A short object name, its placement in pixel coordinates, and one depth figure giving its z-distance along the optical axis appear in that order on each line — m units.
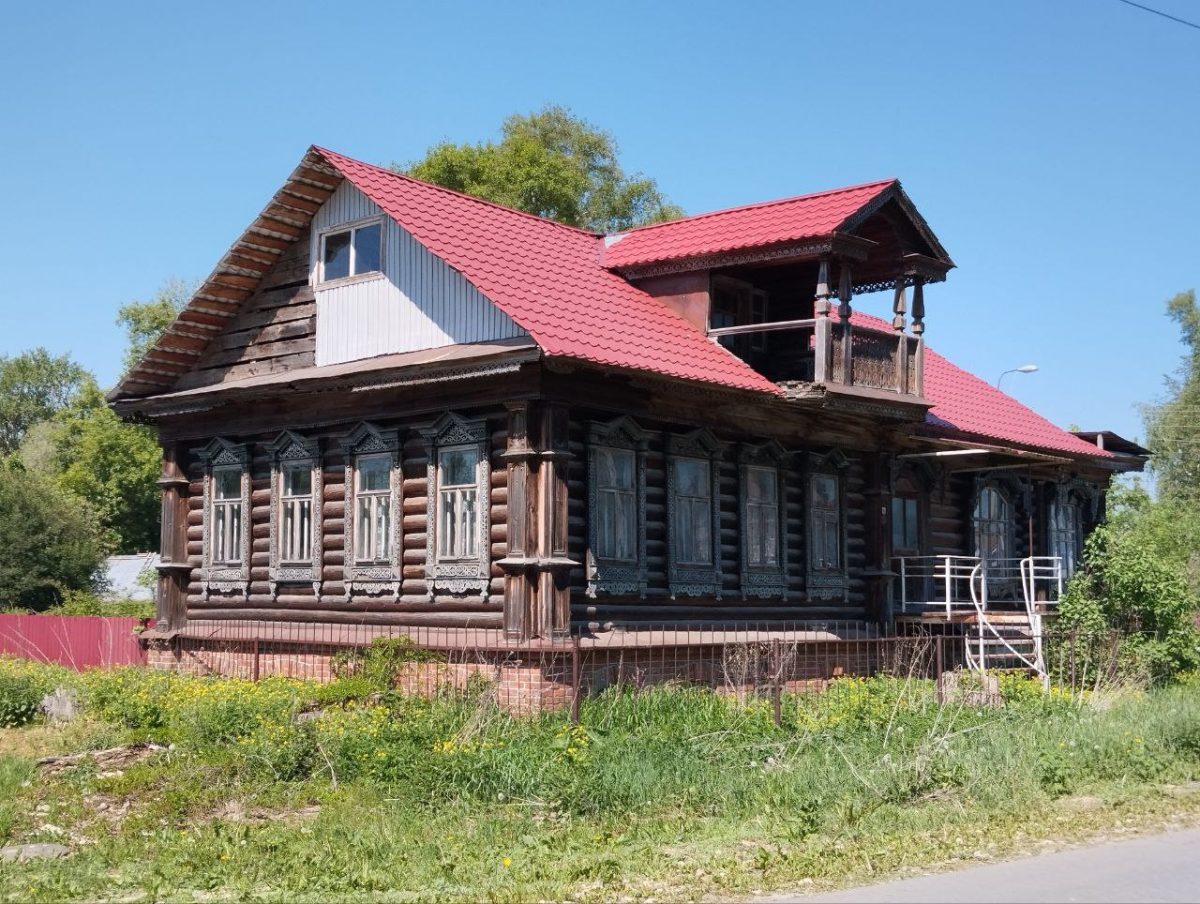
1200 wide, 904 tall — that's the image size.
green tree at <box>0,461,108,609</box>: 36.47
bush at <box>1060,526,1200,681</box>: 22.11
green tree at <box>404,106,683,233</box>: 41.59
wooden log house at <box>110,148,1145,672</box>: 17.67
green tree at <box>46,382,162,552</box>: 58.91
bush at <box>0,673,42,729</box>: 17.86
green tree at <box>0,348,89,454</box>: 85.31
